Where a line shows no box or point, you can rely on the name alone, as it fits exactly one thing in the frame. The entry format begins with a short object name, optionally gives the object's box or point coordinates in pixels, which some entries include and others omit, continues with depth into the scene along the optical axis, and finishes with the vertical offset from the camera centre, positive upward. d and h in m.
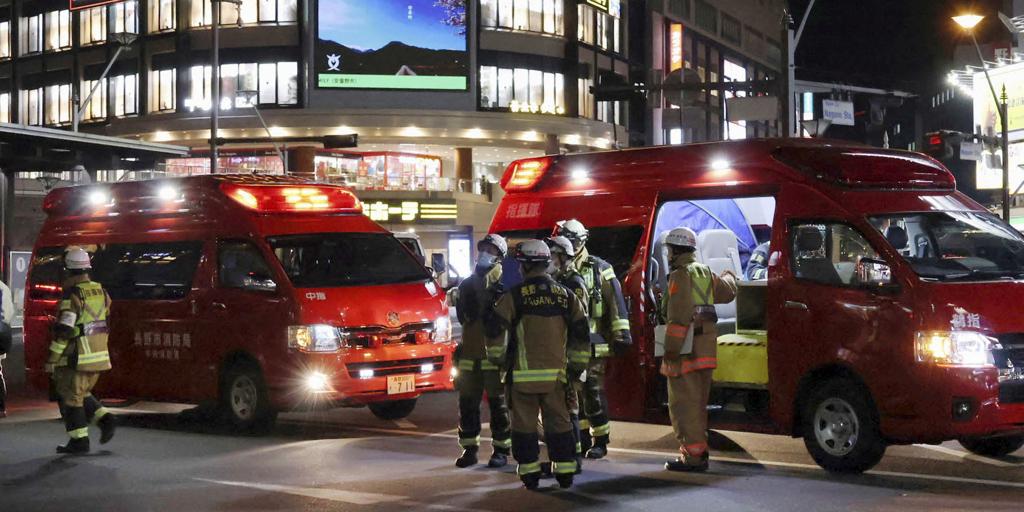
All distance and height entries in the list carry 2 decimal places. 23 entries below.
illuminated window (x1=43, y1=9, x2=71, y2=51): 75.50 +13.74
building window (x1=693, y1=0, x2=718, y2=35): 86.38 +16.32
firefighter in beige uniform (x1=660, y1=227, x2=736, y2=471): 10.28 -0.60
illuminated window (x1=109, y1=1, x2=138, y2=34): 70.06 +13.42
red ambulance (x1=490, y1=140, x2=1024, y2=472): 9.44 -0.23
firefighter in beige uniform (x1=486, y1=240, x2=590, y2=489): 9.34 -0.57
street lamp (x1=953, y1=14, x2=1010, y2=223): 35.34 +2.97
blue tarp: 13.89 +0.55
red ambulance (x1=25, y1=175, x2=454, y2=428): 12.88 -0.28
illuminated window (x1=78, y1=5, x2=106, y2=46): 72.44 +13.52
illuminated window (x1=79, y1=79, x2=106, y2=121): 71.81 +9.23
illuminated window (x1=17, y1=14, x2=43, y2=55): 77.62 +13.94
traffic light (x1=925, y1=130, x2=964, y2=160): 27.12 +2.46
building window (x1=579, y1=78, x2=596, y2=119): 69.56 +8.80
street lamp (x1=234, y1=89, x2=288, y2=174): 44.93 +6.20
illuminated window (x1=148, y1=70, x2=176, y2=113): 67.88 +9.30
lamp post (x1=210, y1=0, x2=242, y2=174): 36.56 +4.72
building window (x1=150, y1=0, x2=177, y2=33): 68.25 +13.16
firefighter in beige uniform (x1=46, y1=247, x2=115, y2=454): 11.95 -0.65
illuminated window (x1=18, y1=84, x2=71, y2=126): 75.75 +9.75
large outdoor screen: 65.75 +11.14
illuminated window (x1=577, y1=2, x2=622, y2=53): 69.94 +12.77
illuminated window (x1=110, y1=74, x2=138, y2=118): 70.01 +9.45
